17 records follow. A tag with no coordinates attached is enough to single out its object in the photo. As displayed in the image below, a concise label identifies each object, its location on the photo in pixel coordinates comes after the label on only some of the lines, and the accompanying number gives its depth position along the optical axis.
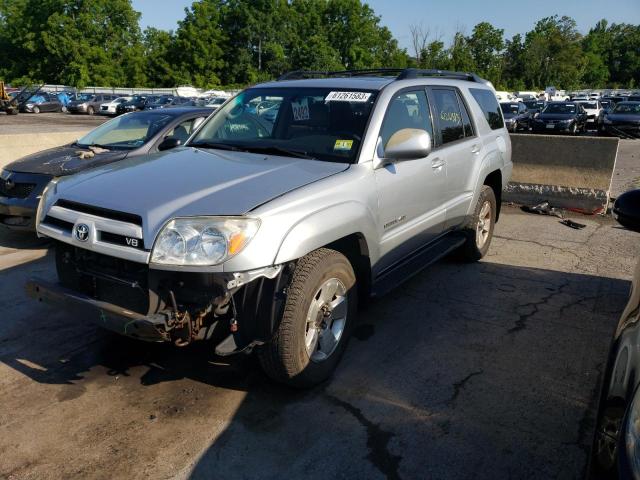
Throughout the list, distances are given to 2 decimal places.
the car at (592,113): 29.24
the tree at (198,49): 73.38
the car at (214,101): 38.44
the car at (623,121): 22.69
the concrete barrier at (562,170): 8.49
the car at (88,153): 6.57
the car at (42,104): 40.50
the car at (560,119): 24.73
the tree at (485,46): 68.62
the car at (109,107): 41.34
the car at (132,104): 39.81
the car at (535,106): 28.40
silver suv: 2.93
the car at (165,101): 39.75
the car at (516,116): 25.23
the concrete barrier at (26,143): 9.52
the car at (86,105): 42.03
